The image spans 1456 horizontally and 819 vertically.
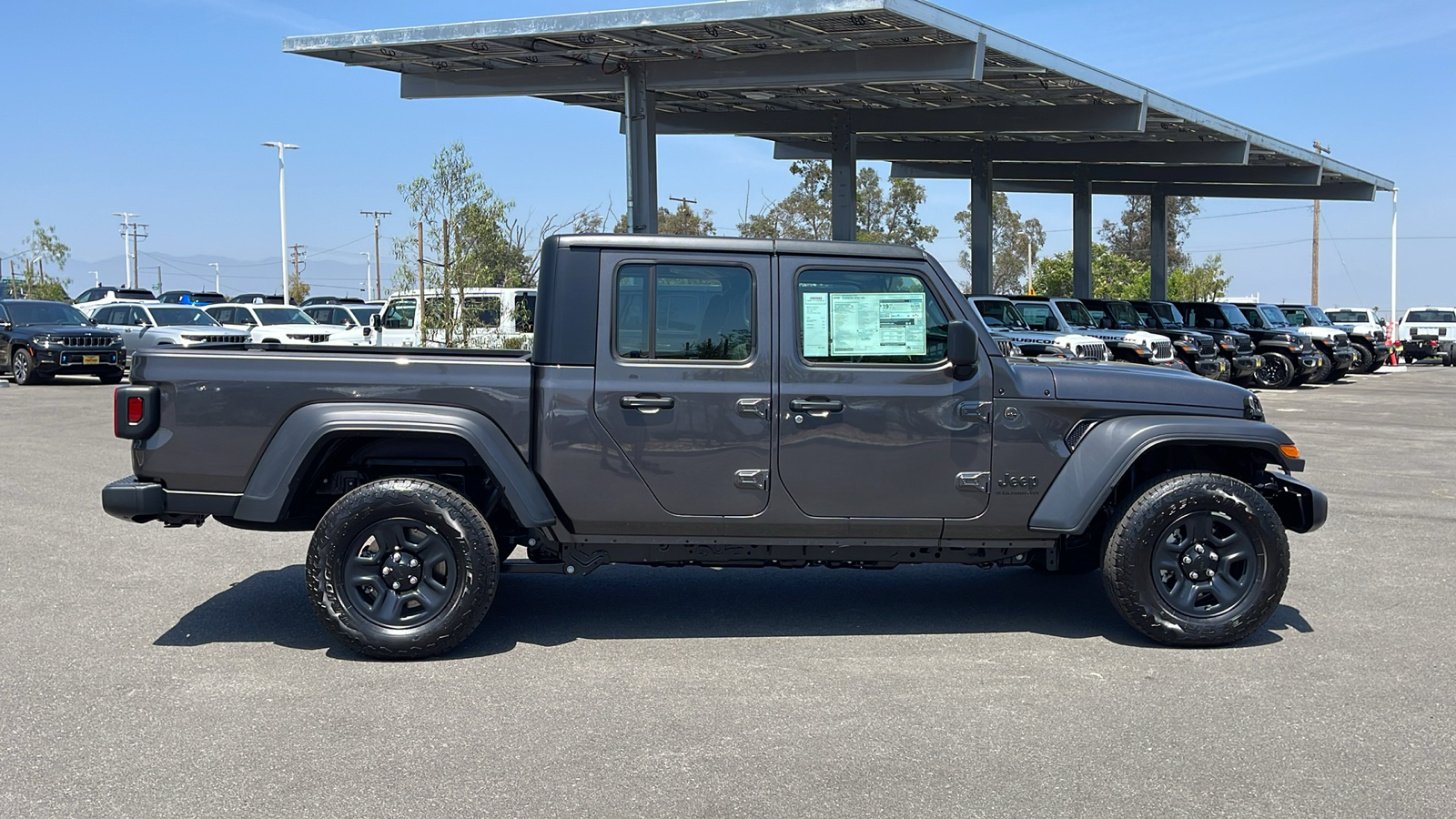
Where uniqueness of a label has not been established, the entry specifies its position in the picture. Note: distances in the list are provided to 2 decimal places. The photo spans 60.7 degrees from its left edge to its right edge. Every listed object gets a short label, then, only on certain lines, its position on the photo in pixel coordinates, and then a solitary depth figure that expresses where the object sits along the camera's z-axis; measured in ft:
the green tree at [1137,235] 237.25
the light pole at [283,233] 169.37
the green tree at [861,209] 176.76
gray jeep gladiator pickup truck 18.86
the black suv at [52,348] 76.95
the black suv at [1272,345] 87.15
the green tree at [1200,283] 189.26
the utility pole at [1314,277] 187.21
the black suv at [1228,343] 82.17
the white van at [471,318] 60.95
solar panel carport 61.00
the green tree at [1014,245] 257.96
